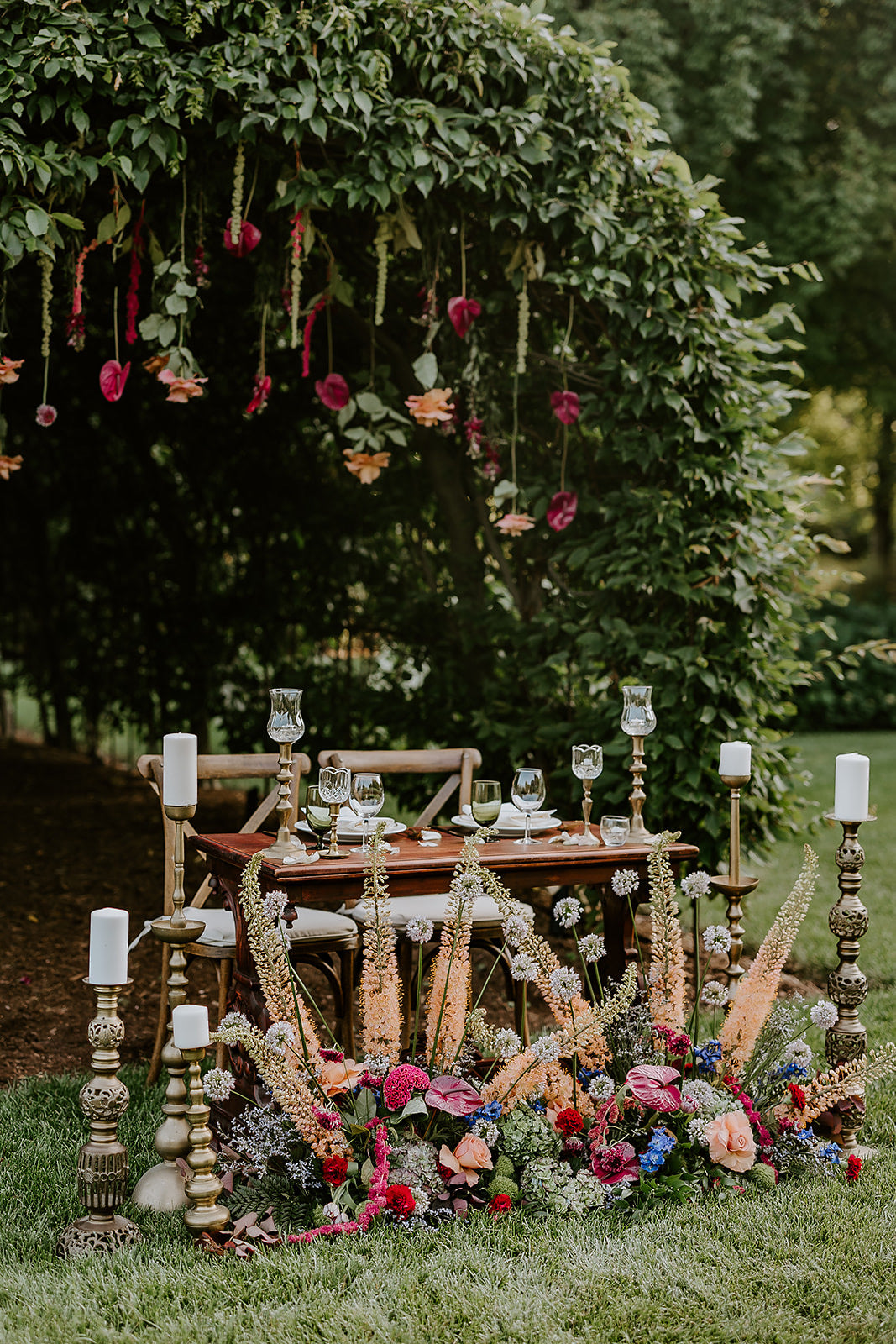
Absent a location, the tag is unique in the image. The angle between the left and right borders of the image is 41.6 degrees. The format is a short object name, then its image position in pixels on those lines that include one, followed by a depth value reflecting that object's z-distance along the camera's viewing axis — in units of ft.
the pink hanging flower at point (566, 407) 13.17
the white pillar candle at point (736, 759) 9.91
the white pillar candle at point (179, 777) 8.16
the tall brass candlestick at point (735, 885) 9.87
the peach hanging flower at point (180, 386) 11.93
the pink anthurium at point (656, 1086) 8.64
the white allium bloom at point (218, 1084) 7.58
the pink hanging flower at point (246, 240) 11.96
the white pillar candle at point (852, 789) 9.15
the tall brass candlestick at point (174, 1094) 7.95
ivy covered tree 10.99
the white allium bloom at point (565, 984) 8.68
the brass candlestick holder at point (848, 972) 9.30
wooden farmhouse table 8.70
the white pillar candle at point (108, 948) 7.57
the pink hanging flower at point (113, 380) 12.17
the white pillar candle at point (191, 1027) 7.64
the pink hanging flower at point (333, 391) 13.37
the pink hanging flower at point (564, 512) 13.25
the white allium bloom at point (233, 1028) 7.77
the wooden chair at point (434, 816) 11.00
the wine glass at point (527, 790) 10.14
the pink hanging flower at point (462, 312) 12.85
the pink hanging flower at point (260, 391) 12.50
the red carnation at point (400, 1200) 7.97
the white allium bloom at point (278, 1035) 8.08
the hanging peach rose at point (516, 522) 12.89
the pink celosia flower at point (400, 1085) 8.40
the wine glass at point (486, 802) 9.92
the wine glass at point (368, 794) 9.46
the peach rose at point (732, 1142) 8.60
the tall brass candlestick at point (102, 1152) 7.54
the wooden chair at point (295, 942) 10.07
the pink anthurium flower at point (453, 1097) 8.38
